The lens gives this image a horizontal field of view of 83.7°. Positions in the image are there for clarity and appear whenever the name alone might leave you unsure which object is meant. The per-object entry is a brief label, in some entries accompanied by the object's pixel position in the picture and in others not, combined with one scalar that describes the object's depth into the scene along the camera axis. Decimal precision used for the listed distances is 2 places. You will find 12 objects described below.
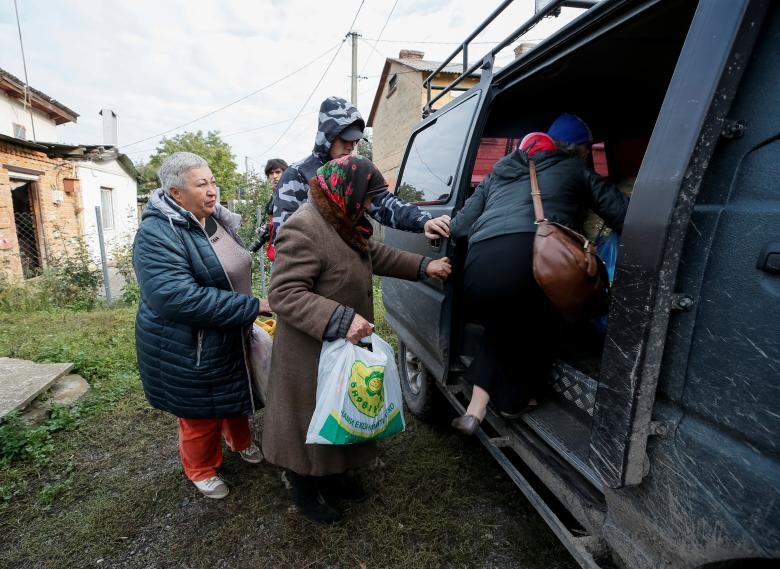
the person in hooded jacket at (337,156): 2.48
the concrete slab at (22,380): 3.30
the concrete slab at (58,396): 3.39
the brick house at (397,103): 18.16
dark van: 0.90
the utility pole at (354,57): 16.16
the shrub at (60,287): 7.13
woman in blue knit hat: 1.88
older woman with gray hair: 2.03
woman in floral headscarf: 1.84
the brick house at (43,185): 8.70
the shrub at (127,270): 7.72
